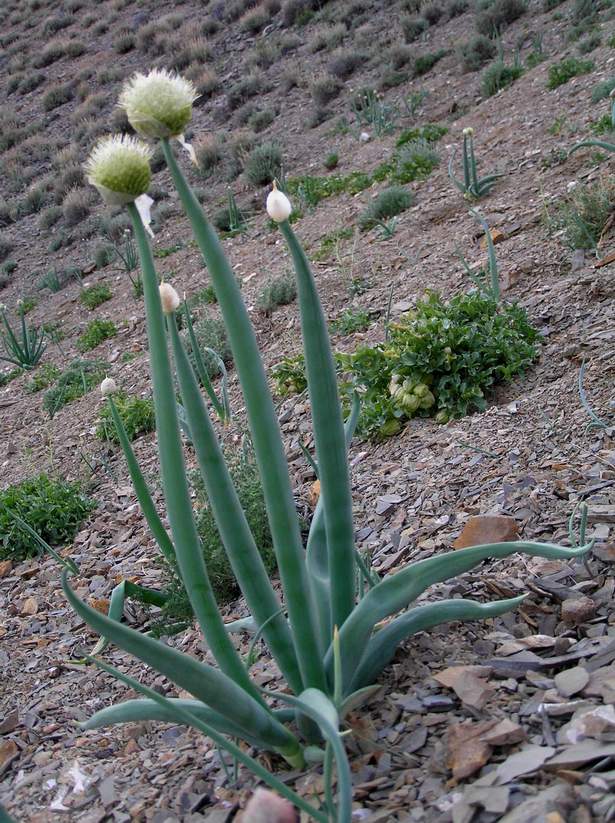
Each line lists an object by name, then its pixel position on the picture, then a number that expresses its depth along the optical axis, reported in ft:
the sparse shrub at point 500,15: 43.37
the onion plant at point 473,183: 22.07
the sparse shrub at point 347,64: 51.16
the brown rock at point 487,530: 8.81
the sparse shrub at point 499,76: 34.83
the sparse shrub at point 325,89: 48.85
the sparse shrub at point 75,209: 51.42
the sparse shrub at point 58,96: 73.56
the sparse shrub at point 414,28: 50.19
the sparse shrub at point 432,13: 50.88
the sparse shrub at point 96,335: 27.96
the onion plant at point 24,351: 28.25
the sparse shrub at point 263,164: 40.81
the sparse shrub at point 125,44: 76.69
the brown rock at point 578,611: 7.38
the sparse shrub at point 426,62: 44.70
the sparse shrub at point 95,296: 34.01
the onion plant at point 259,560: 5.38
